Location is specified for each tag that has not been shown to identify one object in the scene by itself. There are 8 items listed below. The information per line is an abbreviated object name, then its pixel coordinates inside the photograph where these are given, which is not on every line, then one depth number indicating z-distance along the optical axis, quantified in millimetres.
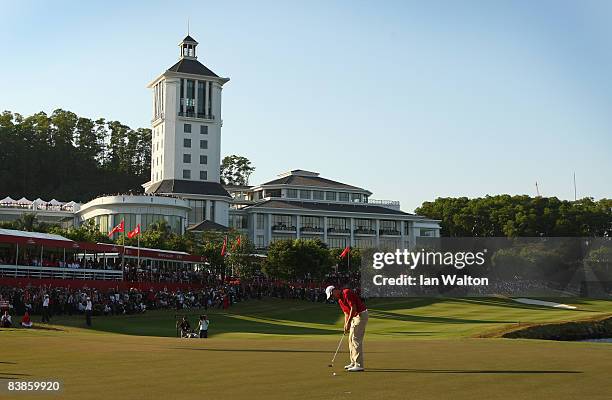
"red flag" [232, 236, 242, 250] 98225
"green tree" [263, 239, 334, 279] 96500
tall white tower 139250
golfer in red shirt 20859
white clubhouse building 132500
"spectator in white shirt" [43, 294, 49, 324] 47759
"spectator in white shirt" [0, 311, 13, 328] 41094
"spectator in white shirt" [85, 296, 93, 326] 47312
